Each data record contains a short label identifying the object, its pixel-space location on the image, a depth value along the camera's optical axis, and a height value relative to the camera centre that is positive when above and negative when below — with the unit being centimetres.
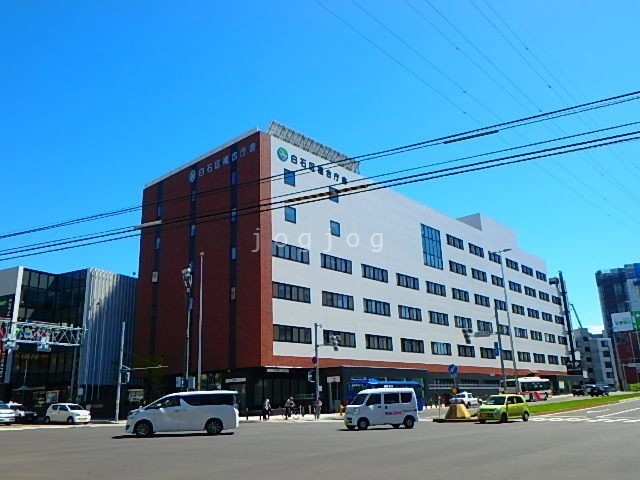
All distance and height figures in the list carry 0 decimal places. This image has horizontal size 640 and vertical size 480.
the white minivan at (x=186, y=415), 2339 -66
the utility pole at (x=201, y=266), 5251 +1210
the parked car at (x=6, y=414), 3762 -63
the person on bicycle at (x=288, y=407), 4194 -88
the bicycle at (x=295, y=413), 4388 -144
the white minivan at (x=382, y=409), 2752 -81
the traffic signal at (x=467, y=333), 3638 +356
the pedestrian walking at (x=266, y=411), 4112 -107
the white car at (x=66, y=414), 4038 -80
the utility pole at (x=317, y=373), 4163 +152
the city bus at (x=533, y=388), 6862 -16
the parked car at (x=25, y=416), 4347 -90
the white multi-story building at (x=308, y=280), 4844 +1128
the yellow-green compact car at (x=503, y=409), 3013 -109
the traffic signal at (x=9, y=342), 4373 +479
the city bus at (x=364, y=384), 4666 +65
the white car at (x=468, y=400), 5150 -99
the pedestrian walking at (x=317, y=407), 4053 -94
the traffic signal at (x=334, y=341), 3998 +370
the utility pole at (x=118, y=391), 4171 +74
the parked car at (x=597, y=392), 7392 -90
